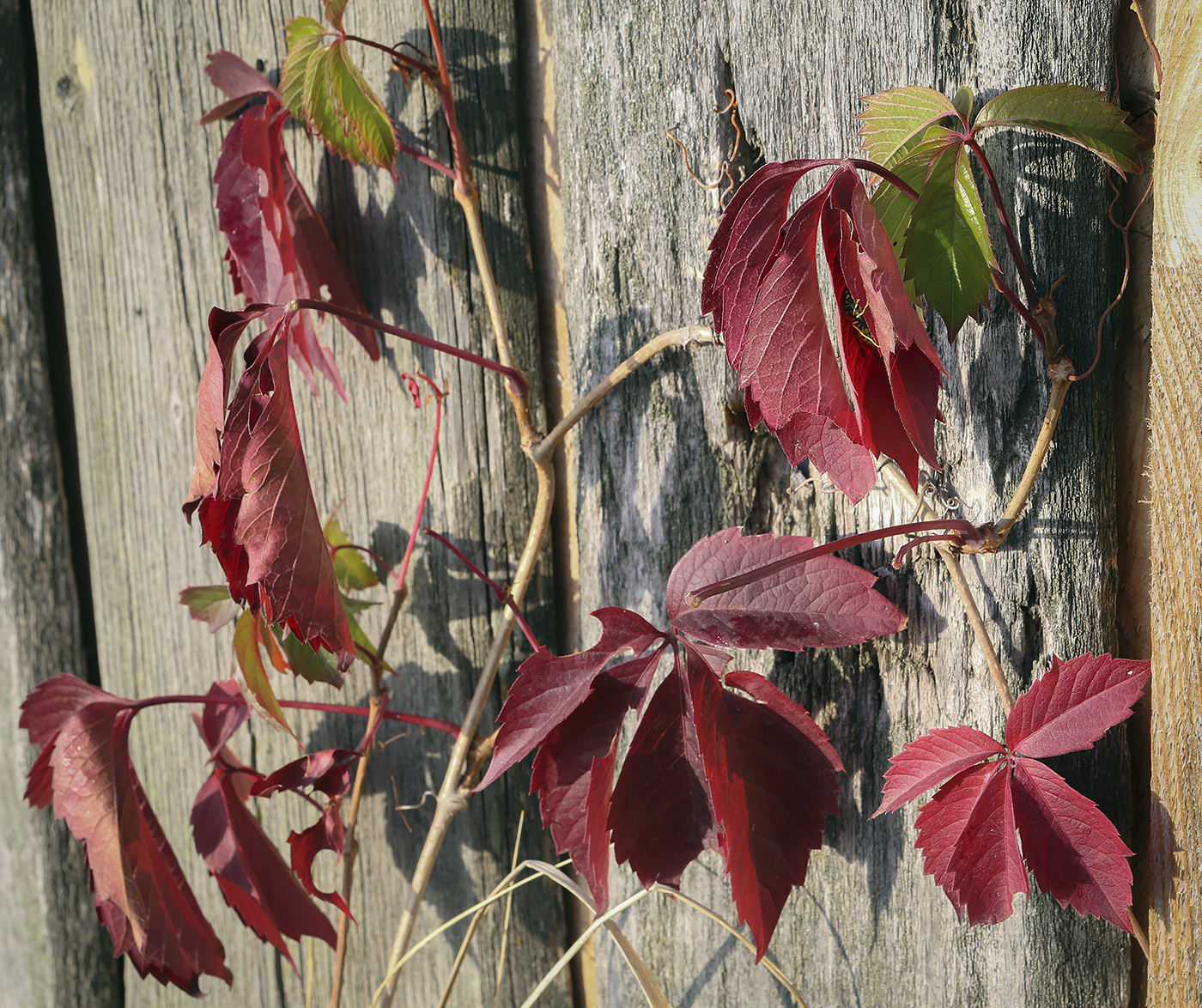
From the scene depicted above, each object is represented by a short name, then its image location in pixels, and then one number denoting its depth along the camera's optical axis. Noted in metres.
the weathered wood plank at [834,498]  0.64
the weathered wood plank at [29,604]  1.18
